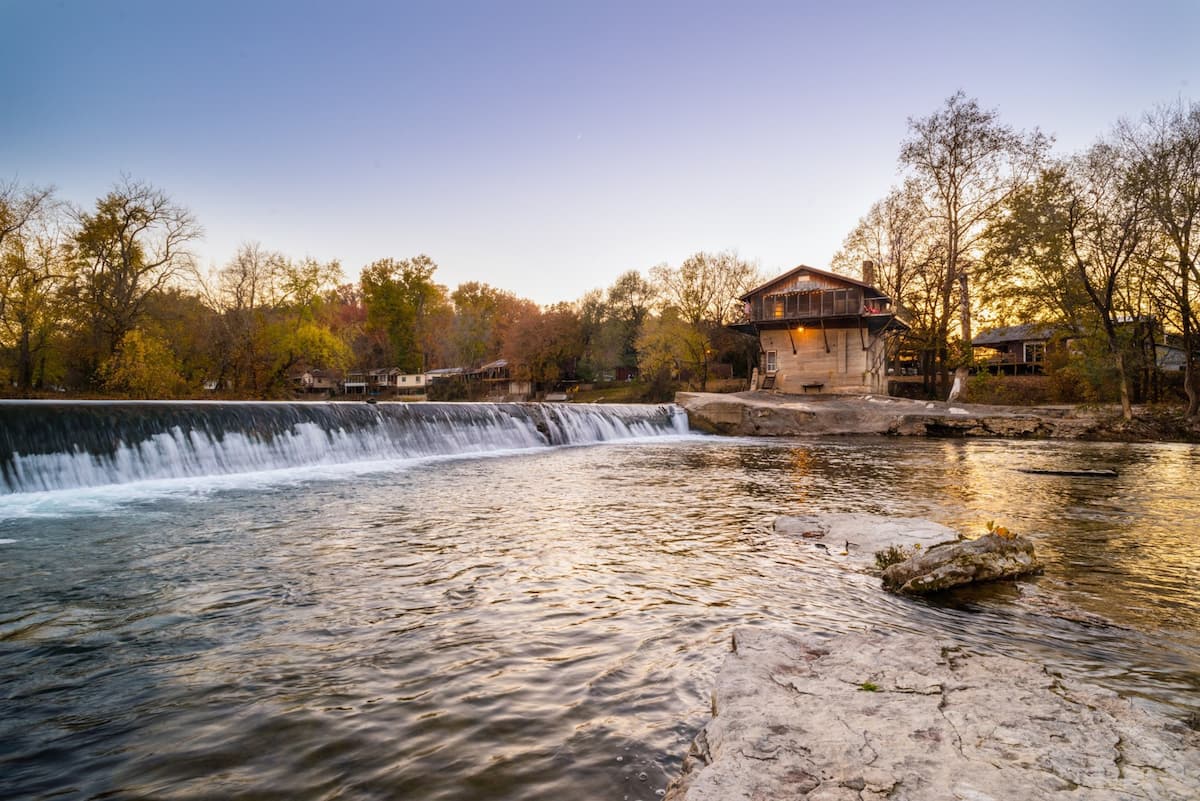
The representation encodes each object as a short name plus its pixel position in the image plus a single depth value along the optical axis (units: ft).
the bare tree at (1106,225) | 74.74
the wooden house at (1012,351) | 160.49
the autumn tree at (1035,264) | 81.71
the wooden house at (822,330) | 118.11
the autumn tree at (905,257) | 114.11
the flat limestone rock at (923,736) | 6.45
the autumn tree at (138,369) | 104.01
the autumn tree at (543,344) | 198.08
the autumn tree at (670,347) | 167.43
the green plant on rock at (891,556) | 18.06
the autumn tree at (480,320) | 255.91
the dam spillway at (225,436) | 36.78
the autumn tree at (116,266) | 108.06
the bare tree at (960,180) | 100.27
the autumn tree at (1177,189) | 69.10
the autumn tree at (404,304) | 247.91
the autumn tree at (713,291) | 174.50
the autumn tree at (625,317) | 210.59
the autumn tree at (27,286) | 100.53
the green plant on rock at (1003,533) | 18.18
